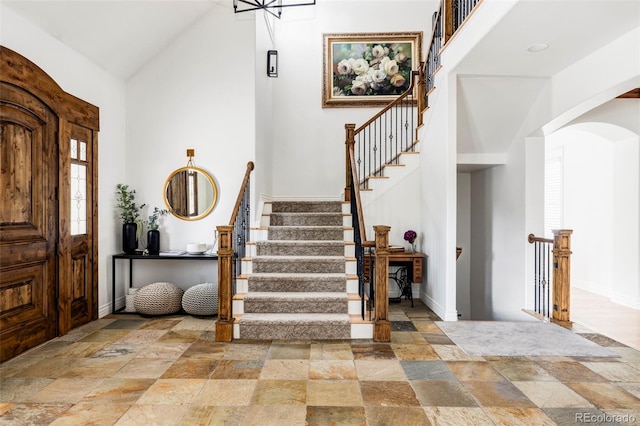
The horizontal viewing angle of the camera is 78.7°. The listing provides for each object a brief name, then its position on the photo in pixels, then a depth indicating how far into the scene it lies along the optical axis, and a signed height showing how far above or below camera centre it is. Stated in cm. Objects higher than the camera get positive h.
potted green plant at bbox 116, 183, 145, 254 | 493 -4
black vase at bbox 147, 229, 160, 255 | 498 -36
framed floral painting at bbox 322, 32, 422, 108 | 656 +245
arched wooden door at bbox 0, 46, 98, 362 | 340 +6
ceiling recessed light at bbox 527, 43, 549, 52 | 362 +155
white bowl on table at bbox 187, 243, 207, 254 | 489 -44
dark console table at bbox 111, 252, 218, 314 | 480 -54
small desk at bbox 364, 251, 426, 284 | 514 -65
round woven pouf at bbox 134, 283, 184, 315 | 467 -105
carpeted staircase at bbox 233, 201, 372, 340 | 387 -79
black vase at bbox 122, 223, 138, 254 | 492 -30
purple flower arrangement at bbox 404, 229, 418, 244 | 545 -33
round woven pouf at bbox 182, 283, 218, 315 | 462 -105
